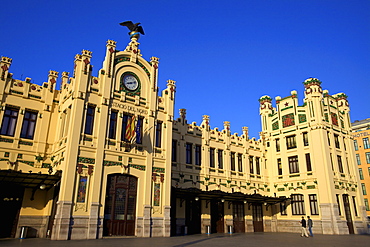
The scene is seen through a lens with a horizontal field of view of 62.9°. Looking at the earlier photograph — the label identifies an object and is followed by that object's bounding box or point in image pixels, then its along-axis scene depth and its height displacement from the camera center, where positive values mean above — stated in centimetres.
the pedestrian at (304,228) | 2727 -100
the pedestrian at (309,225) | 2803 -76
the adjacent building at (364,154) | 5900 +1207
